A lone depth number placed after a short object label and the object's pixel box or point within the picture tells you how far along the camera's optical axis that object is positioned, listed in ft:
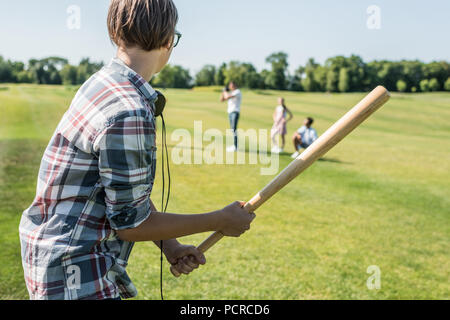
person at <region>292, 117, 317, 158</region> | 44.86
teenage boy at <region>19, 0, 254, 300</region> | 4.58
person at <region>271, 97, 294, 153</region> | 49.67
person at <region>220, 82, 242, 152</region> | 44.78
